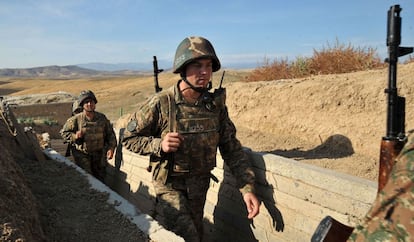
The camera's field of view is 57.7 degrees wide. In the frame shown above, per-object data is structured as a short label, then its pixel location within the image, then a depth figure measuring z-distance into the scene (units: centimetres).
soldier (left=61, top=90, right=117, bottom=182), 638
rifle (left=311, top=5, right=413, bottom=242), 148
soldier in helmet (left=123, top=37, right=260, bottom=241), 310
